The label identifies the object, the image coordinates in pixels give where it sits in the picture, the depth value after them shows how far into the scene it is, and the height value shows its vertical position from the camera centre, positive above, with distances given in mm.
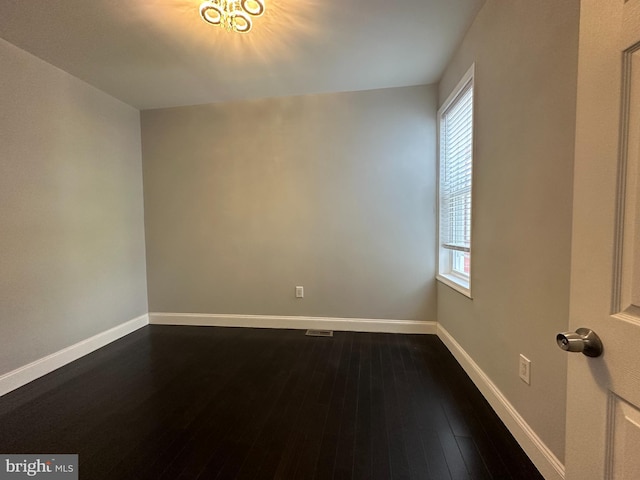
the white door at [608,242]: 519 -38
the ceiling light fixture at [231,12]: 1667 +1370
